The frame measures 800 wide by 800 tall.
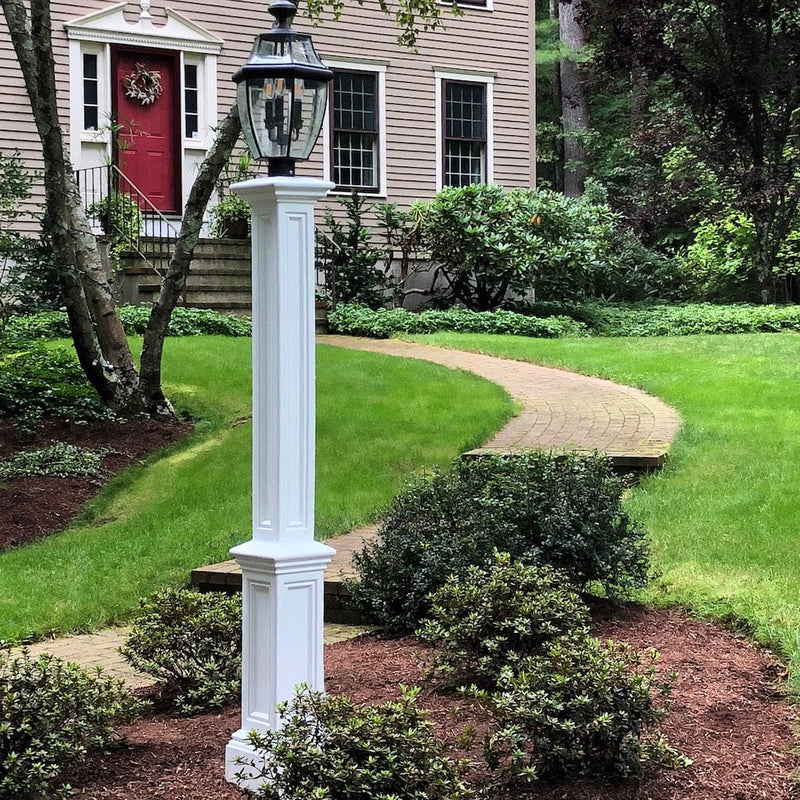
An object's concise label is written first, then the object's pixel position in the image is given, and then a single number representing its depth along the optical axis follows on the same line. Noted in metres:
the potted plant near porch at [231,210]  16.27
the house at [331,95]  15.92
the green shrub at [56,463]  8.29
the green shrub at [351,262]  16.92
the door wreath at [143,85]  16.30
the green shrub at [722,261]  20.12
